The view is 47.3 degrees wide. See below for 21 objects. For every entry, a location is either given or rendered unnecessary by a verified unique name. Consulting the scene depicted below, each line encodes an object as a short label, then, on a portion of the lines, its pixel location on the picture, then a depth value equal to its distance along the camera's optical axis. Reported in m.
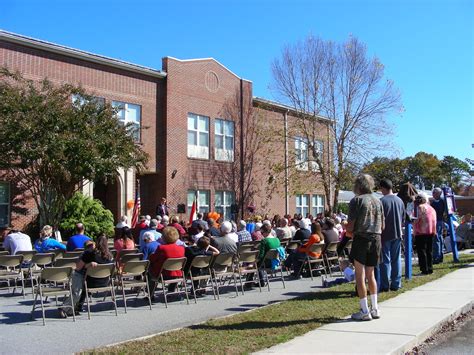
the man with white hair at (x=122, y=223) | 16.87
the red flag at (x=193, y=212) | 21.36
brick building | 20.22
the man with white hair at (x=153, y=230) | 12.34
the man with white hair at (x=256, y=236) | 15.20
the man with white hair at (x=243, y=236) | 14.21
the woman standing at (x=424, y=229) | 11.63
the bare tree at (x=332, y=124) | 28.56
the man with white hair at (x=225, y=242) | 11.52
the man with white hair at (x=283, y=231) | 15.12
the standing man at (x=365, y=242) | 7.24
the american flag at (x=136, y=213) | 20.39
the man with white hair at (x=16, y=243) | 12.11
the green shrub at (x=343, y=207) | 38.24
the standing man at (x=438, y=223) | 14.13
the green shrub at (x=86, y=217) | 19.14
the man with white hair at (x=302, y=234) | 13.87
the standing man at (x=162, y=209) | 22.17
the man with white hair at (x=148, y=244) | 11.23
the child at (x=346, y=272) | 10.81
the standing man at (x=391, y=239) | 9.36
